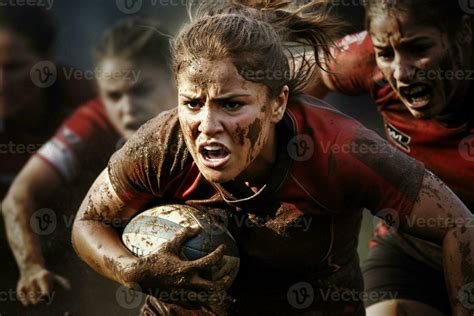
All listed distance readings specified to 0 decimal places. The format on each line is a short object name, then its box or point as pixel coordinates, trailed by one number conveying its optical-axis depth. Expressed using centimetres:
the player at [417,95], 980
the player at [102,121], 1232
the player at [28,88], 1259
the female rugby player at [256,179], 760
